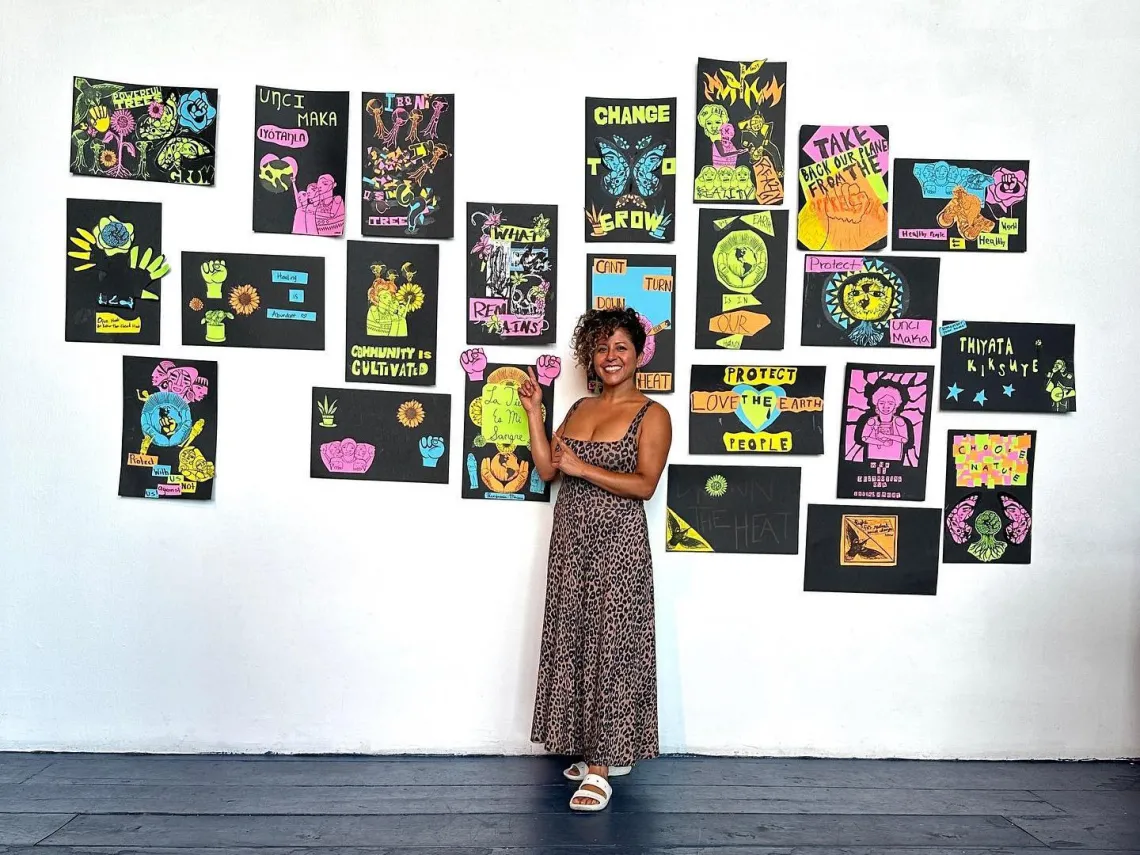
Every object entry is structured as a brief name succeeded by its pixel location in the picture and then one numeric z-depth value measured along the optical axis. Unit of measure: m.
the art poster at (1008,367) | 3.35
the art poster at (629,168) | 3.30
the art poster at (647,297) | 3.31
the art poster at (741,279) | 3.32
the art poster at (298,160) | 3.28
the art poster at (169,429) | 3.29
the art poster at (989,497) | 3.37
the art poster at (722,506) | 3.34
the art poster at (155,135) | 3.26
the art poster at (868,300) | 3.33
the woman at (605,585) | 2.96
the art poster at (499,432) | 3.32
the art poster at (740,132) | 3.30
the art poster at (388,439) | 3.32
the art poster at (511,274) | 3.30
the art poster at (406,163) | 3.29
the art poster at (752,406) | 3.33
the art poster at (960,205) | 3.34
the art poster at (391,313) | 3.30
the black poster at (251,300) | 3.29
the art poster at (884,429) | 3.35
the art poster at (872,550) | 3.36
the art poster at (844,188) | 3.32
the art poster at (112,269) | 3.27
